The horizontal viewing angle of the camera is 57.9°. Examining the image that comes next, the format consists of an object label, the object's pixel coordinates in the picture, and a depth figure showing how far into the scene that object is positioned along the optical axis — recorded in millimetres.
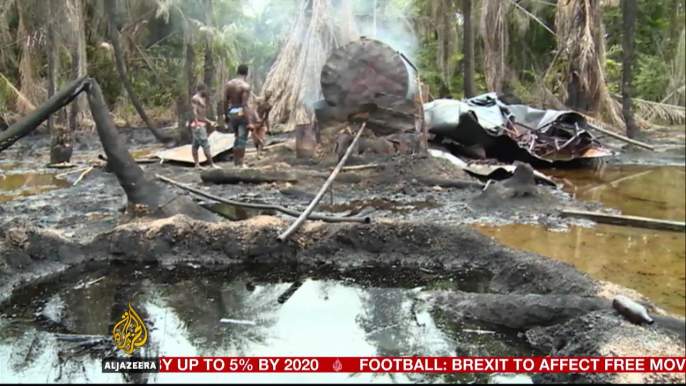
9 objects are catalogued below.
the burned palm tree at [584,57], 8773
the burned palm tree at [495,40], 13734
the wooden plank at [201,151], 11586
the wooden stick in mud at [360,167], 9473
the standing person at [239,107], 10477
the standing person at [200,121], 10352
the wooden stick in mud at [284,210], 5509
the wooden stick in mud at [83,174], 10030
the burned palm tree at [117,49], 13442
